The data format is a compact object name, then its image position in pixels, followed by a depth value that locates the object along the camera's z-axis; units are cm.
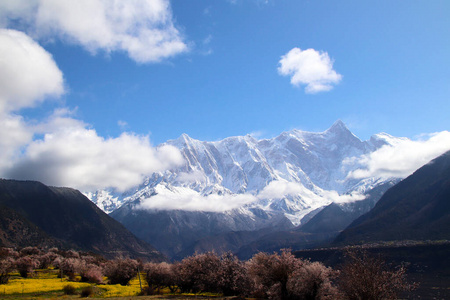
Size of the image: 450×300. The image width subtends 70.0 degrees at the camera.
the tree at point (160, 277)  8752
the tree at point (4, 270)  6676
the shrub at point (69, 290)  6193
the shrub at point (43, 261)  11978
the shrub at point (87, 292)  5944
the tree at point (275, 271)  5612
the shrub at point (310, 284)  5481
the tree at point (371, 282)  3925
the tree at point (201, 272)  7232
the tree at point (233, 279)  7025
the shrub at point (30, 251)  14525
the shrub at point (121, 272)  9247
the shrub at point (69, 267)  9875
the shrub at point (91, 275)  8675
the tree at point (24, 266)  8819
